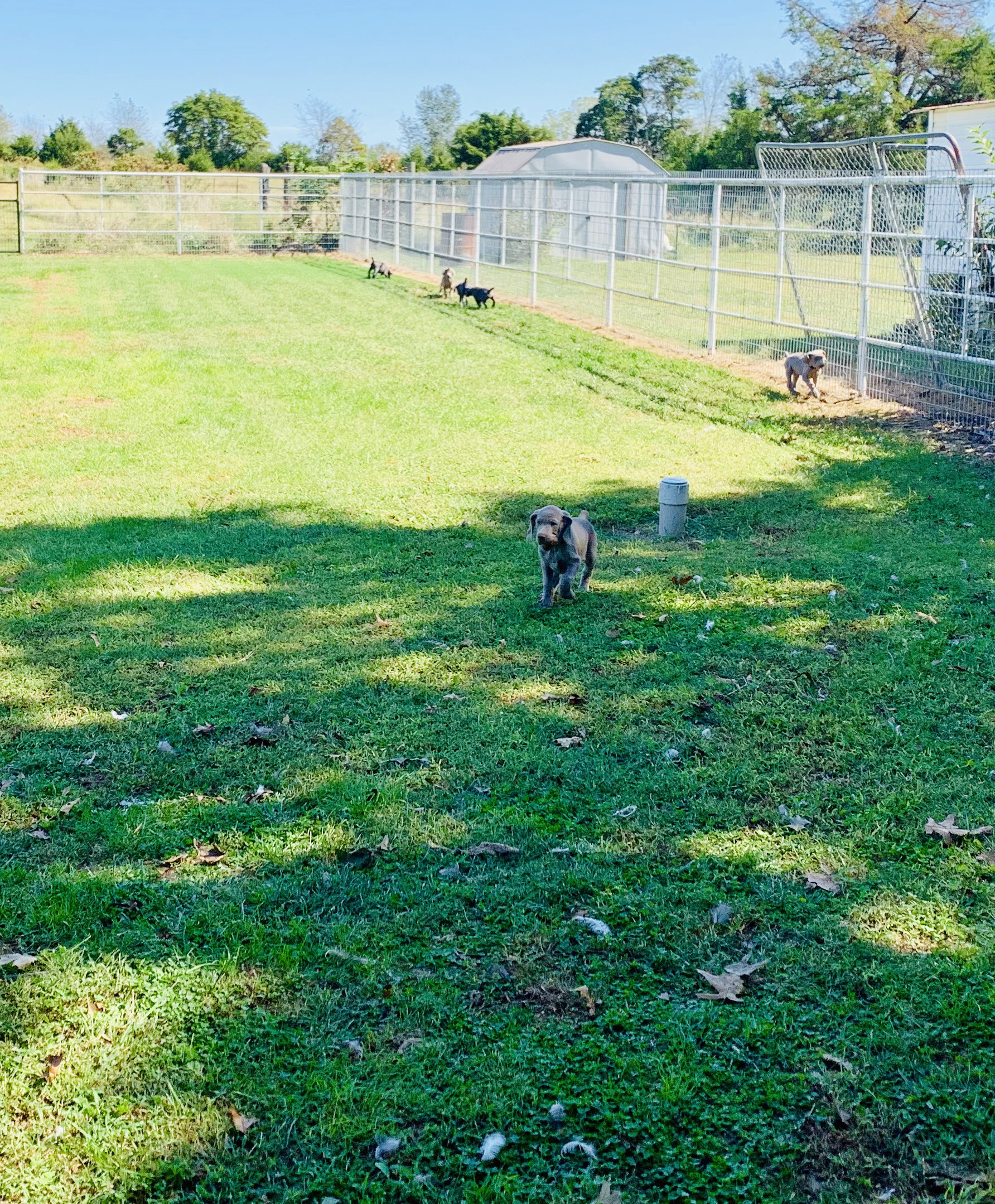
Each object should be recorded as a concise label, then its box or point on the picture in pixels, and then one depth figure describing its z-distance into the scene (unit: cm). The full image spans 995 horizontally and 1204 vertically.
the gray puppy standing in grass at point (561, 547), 604
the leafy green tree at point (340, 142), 5891
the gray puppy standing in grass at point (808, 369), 1191
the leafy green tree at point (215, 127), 5531
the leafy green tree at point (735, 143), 4094
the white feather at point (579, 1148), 276
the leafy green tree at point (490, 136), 5391
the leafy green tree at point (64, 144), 4816
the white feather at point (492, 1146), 275
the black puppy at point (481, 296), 2125
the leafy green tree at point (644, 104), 6762
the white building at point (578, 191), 1883
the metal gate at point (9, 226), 3306
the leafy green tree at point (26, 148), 4956
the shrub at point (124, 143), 5397
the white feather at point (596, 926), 356
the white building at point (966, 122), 1898
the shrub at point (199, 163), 4775
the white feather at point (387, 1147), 276
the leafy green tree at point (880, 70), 4006
